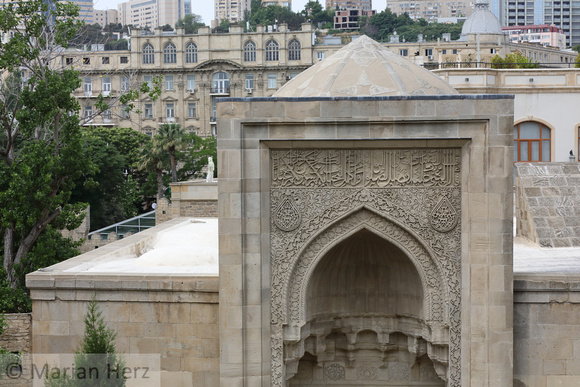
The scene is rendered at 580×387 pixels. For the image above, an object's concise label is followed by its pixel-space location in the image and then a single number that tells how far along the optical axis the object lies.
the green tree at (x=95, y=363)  10.59
